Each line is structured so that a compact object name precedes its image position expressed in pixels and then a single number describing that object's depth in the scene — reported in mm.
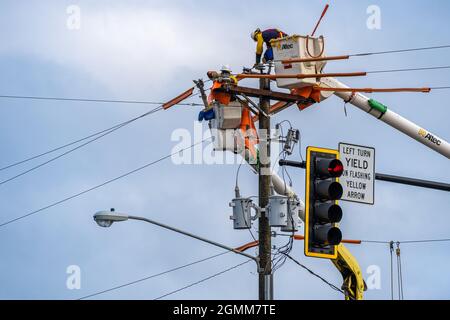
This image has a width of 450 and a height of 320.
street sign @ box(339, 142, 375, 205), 19578
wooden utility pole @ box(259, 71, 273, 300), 25750
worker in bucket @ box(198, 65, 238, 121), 27047
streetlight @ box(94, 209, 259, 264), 22562
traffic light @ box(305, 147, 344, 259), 17766
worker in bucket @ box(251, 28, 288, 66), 28703
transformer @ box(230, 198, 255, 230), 25781
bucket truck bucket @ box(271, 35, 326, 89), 27922
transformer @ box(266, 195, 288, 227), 25750
